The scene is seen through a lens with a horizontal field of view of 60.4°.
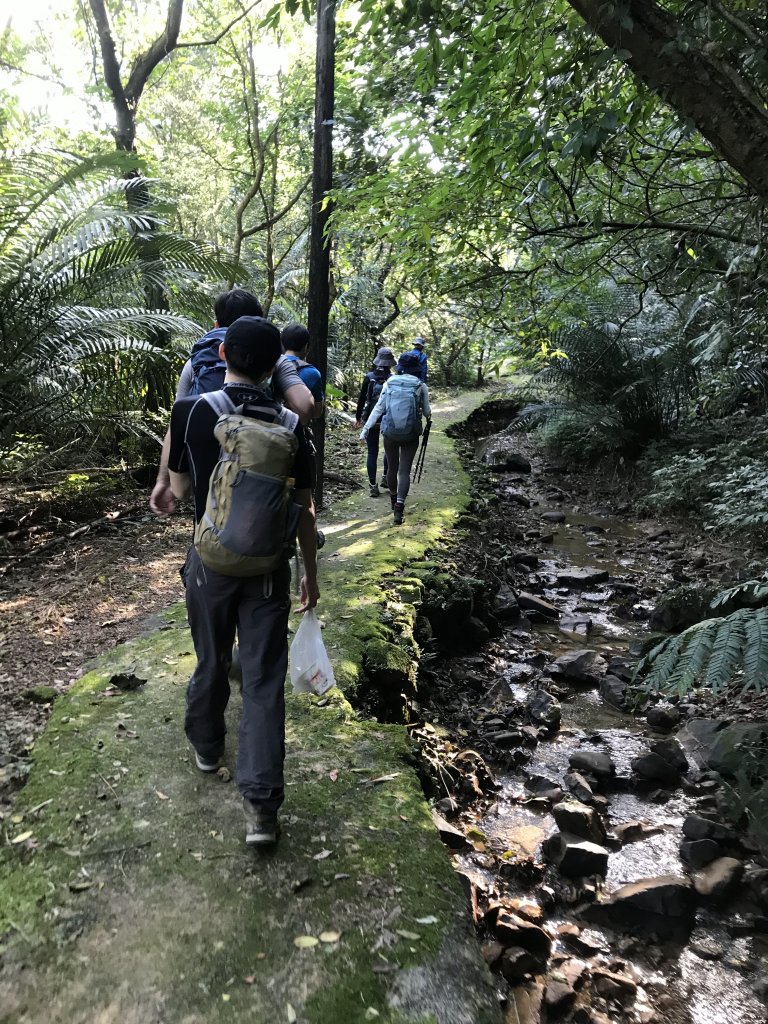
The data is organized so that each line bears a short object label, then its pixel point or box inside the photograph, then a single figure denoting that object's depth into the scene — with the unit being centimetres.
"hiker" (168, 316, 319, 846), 228
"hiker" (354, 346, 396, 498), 847
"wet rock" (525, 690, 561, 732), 482
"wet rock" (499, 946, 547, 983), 263
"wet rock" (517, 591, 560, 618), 687
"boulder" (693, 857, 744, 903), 325
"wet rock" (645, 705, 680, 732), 488
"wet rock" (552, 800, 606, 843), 361
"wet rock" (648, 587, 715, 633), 602
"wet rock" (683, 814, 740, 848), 361
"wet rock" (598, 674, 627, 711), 513
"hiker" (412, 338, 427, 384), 891
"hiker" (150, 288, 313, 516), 278
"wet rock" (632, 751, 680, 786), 419
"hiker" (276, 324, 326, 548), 462
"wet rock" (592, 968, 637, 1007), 267
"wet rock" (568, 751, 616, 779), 420
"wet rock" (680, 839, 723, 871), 349
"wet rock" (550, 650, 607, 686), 554
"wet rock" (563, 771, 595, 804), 400
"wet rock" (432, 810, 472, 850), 334
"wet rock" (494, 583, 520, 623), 674
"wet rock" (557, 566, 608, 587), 777
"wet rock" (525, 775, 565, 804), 398
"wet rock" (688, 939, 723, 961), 297
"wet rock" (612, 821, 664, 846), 371
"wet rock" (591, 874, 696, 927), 312
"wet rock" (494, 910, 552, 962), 281
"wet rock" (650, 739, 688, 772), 428
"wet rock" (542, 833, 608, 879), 339
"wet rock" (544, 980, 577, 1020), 251
